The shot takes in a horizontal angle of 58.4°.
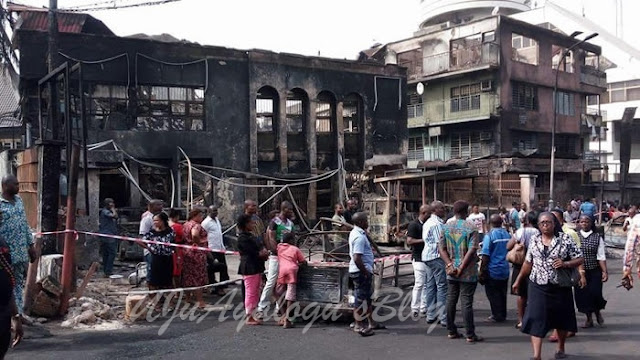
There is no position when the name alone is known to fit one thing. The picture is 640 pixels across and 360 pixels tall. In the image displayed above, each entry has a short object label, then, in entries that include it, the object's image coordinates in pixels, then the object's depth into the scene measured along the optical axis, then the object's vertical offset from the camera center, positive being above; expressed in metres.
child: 8.24 -1.23
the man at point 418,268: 8.66 -1.26
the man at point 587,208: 16.82 -0.72
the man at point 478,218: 12.71 -0.76
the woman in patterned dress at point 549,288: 6.03 -1.11
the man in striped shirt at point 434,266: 8.11 -1.16
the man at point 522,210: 17.27 -0.82
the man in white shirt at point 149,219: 9.08 -0.63
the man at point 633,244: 8.12 -0.88
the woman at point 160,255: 8.95 -1.07
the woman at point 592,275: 8.06 -1.30
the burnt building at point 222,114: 18.98 +2.71
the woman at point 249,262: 8.49 -1.13
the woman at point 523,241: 7.79 -0.82
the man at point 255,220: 8.94 -0.64
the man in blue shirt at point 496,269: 8.57 -1.27
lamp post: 21.62 +0.70
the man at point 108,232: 12.10 -0.99
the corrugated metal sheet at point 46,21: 18.91 +5.68
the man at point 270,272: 8.52 -1.29
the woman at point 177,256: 9.23 -1.12
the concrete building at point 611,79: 42.41 +8.06
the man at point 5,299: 4.68 -0.93
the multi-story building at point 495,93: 33.31 +5.69
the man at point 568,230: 7.52 -0.64
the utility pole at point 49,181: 9.05 +0.10
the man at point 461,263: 7.19 -0.99
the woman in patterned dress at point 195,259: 9.48 -1.21
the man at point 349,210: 14.51 -0.69
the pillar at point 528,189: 22.62 -0.19
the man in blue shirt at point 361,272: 7.71 -1.18
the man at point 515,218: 17.38 -1.05
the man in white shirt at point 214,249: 10.43 -1.16
